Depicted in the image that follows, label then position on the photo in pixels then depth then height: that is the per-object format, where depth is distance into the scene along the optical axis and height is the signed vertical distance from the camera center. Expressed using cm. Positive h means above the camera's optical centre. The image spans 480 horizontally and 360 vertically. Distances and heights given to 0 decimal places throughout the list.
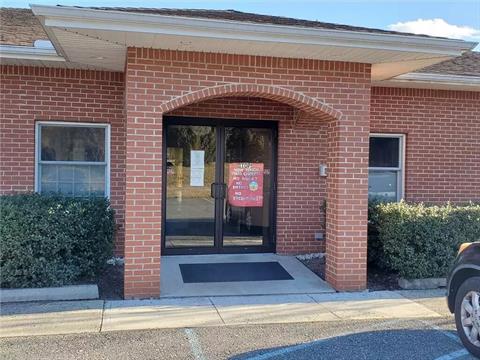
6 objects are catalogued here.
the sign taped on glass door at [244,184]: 940 -25
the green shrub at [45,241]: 645 -95
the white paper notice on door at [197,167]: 923 +4
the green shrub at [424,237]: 727 -90
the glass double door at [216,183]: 920 -25
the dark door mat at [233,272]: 768 -160
